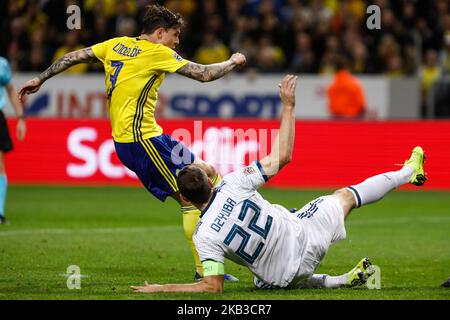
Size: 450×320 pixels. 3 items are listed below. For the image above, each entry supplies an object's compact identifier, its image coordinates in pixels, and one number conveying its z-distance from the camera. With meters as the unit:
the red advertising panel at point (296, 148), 37.97
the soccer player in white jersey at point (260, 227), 15.65
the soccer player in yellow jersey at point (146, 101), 18.64
